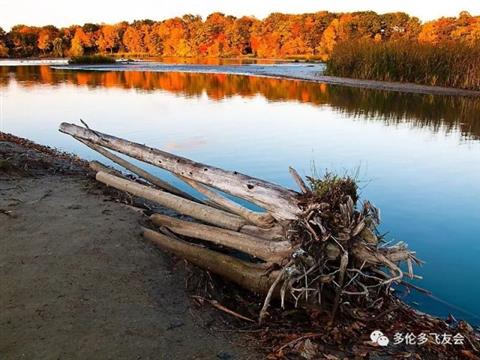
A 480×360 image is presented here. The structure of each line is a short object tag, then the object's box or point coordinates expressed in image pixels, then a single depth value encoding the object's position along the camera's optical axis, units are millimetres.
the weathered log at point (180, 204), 4926
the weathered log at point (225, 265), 4293
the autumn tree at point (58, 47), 98625
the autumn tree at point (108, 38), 111625
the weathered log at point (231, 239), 4215
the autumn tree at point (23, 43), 98938
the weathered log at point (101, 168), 7391
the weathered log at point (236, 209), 4453
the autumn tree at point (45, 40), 102062
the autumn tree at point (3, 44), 94019
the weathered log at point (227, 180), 4262
